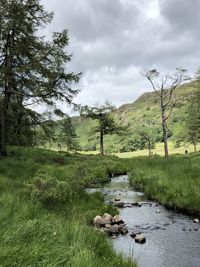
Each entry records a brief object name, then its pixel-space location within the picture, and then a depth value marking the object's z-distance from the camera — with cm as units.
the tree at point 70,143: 6349
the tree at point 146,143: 4710
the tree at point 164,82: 2814
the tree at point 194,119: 3712
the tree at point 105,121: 4508
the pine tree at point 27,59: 1839
